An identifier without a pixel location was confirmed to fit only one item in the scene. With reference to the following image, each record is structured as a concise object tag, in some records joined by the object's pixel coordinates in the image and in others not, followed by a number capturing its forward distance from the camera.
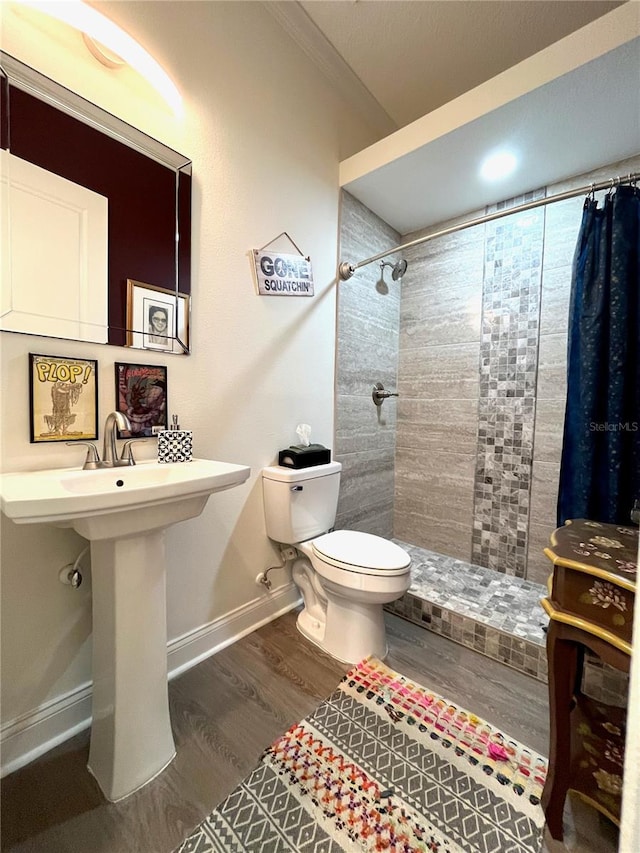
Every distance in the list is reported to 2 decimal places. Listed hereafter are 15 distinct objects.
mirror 0.96
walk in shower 1.86
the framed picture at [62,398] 1.01
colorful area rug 0.88
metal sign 1.56
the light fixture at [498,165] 1.66
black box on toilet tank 1.63
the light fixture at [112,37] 0.97
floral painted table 0.73
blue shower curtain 1.34
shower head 2.28
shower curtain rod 1.28
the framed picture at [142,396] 1.18
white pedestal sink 0.89
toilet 1.37
